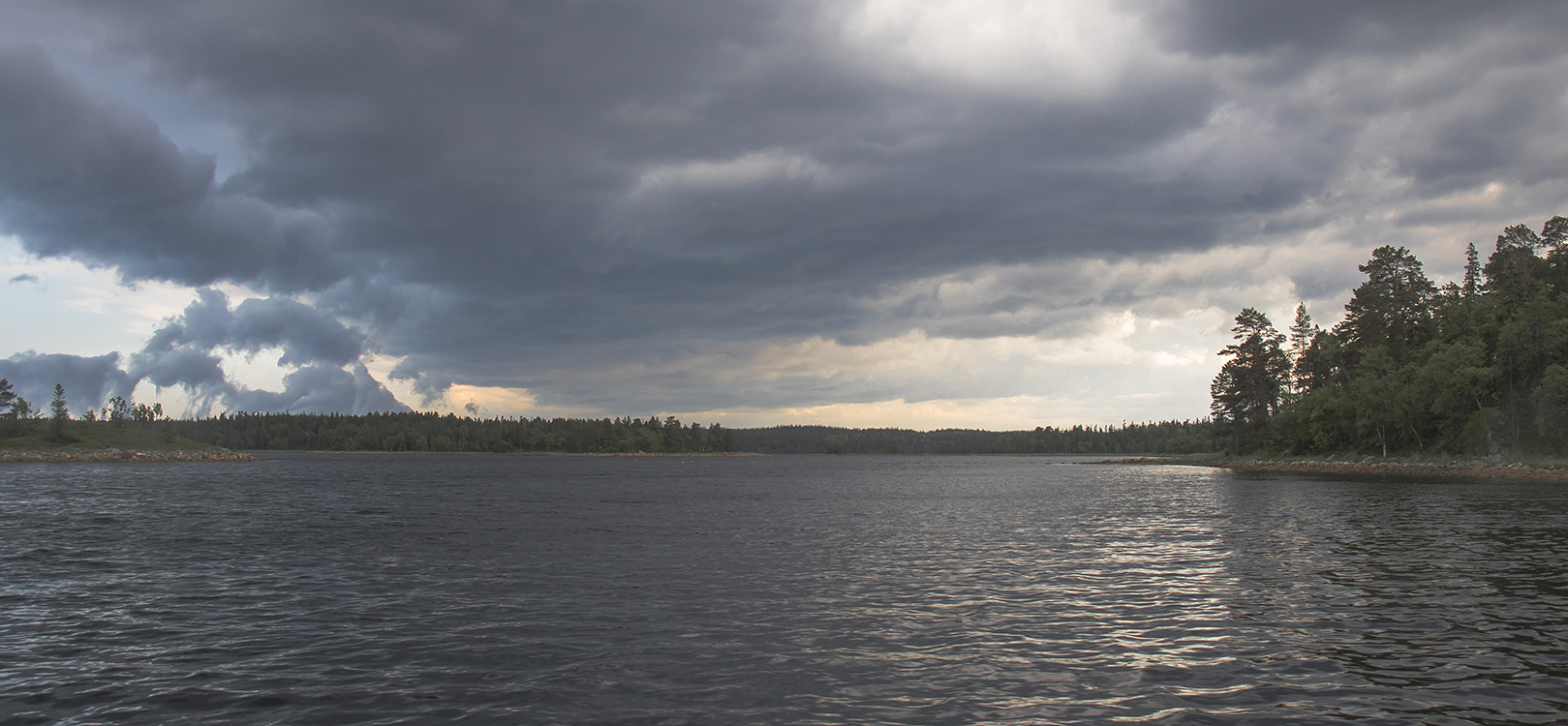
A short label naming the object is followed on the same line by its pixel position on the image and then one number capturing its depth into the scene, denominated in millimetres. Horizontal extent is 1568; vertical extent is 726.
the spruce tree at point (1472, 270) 153750
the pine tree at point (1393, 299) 146875
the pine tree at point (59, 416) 190000
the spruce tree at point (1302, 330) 164125
